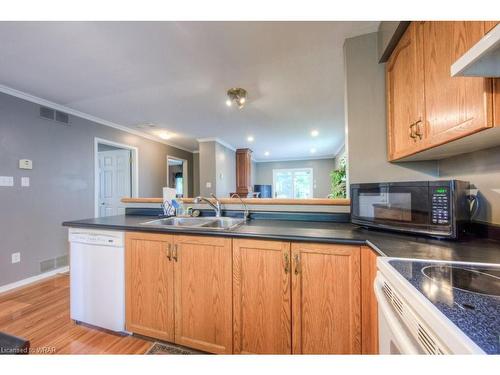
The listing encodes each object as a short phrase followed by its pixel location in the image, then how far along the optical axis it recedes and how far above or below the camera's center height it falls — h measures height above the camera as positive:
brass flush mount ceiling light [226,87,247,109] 2.36 +1.09
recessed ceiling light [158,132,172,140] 4.18 +1.14
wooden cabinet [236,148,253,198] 5.64 +0.49
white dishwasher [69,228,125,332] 1.49 -0.64
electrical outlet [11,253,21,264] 2.35 -0.75
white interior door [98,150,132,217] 3.81 +0.26
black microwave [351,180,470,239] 0.97 -0.11
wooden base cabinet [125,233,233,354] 1.26 -0.65
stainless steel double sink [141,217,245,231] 1.71 -0.28
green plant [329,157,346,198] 2.70 +0.06
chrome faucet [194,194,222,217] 1.86 -0.14
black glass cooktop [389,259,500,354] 0.40 -0.28
